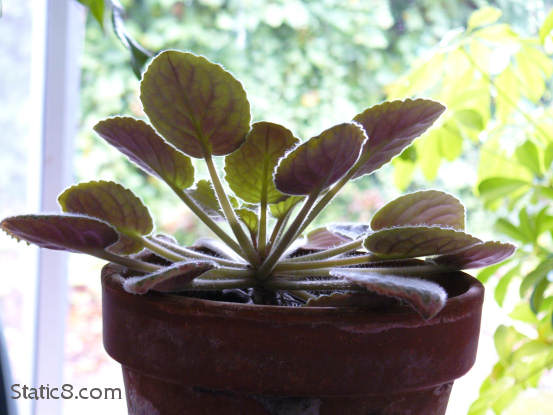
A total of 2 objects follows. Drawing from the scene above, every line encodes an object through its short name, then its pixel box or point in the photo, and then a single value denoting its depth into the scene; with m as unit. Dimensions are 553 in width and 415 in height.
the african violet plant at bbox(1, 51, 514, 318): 0.35
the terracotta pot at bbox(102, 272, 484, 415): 0.33
